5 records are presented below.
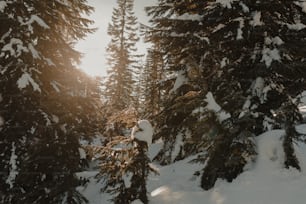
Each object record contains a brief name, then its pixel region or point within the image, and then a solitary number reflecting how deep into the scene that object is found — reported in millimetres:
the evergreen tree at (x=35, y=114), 11328
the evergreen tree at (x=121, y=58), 43250
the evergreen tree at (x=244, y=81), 10164
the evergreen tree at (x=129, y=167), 10508
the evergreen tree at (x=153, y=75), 39672
